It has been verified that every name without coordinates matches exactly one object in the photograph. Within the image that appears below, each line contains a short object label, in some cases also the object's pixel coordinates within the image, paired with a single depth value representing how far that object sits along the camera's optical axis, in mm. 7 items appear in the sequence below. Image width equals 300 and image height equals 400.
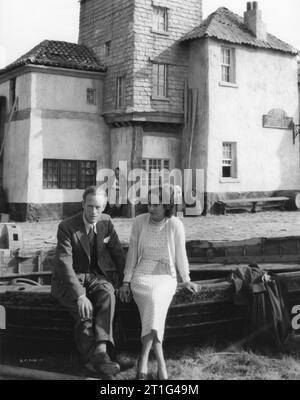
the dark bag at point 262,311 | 6492
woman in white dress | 5516
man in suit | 5281
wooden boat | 6086
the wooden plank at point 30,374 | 5387
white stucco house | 19891
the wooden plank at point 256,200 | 20656
